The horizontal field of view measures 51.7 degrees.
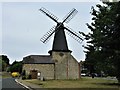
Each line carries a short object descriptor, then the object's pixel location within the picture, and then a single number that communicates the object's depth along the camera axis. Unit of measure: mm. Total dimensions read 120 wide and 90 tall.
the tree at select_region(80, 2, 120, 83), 10046
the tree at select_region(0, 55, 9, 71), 45504
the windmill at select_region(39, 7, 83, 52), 25851
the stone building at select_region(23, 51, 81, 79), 26512
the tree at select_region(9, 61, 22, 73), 35980
